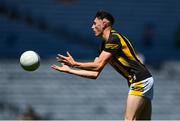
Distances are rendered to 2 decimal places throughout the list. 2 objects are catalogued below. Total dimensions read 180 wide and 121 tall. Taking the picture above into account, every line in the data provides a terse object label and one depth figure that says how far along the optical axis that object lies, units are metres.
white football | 18.12
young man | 17.62
